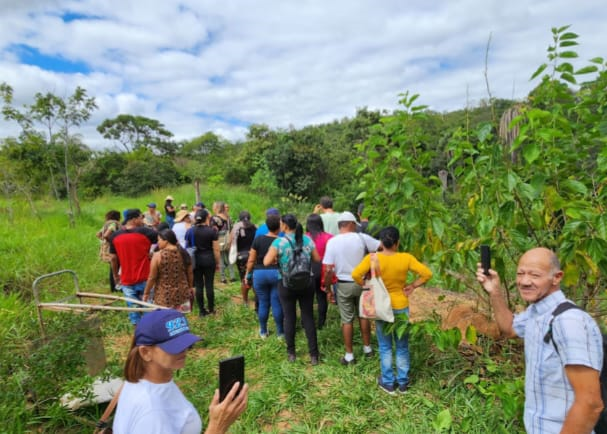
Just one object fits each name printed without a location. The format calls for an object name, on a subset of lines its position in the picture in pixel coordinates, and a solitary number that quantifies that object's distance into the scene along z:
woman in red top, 4.16
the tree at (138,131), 41.72
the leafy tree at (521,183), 2.09
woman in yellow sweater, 3.05
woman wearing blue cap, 1.31
